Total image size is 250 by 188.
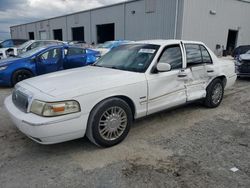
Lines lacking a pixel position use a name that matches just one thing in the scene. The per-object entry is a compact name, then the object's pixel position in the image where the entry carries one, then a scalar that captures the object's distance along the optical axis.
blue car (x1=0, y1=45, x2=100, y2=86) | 7.23
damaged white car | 2.90
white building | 17.14
